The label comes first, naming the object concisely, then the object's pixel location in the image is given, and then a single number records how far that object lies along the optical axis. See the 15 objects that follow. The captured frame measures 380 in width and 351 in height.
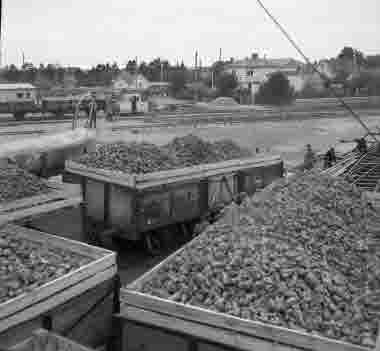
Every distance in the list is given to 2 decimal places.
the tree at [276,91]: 51.56
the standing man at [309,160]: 14.31
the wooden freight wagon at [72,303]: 4.48
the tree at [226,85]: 59.59
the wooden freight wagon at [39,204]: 6.92
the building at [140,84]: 65.88
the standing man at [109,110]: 31.80
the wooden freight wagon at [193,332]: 3.96
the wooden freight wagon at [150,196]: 8.87
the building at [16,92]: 37.75
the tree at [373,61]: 88.62
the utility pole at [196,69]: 78.34
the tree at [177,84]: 64.83
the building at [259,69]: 70.56
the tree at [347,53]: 95.19
